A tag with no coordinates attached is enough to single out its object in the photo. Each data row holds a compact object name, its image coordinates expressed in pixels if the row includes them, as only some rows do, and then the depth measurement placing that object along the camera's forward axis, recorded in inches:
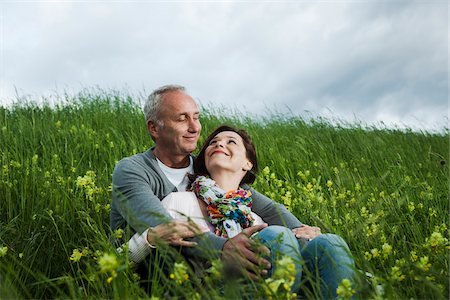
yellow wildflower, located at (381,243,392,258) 123.9
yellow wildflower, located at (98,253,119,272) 87.0
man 141.4
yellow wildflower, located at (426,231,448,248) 125.9
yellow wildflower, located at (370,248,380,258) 127.7
